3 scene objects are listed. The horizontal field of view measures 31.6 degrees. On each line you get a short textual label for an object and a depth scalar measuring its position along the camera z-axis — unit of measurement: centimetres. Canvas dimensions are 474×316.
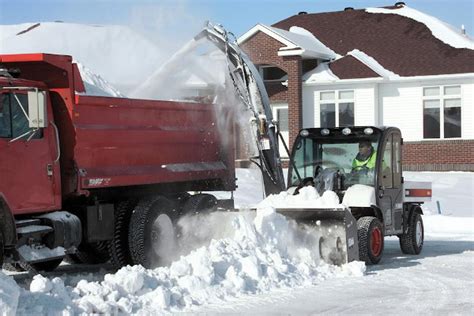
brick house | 2781
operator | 1278
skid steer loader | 1245
